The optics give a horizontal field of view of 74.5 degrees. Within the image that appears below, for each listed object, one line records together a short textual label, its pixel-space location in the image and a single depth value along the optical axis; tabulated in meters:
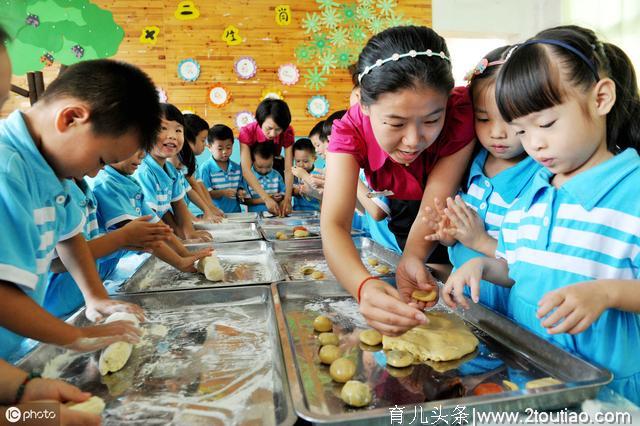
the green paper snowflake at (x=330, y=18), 5.52
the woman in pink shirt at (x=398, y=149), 0.99
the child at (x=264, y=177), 4.12
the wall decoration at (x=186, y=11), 5.27
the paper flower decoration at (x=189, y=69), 5.33
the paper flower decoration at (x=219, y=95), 5.41
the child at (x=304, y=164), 4.29
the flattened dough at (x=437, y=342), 0.94
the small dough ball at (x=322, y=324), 1.12
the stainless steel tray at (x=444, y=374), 0.68
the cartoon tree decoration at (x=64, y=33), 4.82
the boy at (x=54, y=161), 0.89
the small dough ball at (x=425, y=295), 1.12
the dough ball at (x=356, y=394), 0.77
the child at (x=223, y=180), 4.27
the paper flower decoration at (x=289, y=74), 5.55
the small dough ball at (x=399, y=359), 0.91
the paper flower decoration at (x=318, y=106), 5.62
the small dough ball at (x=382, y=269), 1.70
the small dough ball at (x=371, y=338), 1.04
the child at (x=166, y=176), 2.32
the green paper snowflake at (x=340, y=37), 5.57
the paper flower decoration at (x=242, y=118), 5.48
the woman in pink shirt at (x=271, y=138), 3.65
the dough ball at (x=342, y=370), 0.86
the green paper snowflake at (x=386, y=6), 5.66
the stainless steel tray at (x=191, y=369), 0.82
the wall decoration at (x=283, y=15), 5.48
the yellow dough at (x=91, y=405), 0.75
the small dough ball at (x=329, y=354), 0.94
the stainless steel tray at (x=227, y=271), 1.66
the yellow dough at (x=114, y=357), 0.96
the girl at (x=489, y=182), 1.18
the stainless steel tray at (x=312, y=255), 1.80
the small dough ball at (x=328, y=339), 1.03
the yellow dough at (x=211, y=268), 1.68
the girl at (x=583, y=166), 0.87
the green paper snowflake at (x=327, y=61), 5.58
